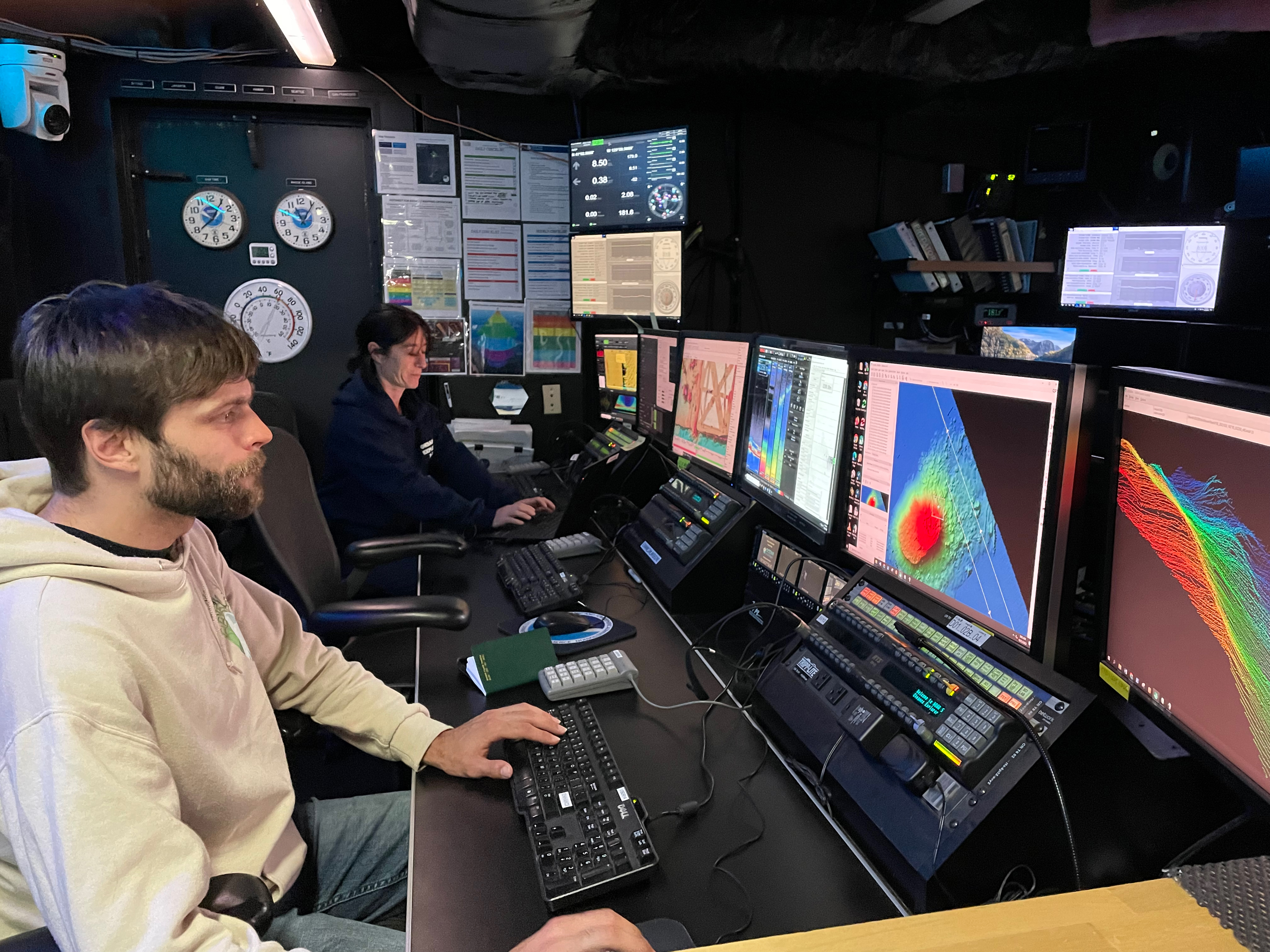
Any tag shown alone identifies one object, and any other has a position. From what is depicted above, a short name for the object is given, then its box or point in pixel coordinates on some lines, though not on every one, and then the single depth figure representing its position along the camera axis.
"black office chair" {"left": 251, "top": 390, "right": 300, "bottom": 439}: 3.37
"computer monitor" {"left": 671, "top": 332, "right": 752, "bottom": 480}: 1.84
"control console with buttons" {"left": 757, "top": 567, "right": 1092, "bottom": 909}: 0.84
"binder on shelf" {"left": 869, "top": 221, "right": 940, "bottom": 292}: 3.79
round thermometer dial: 3.61
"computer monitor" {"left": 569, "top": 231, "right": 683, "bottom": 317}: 3.29
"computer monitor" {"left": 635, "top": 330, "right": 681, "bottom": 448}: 2.29
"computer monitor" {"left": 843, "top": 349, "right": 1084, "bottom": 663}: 0.88
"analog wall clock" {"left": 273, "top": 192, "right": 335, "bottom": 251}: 3.58
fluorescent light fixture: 2.66
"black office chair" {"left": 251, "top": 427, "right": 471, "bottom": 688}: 1.67
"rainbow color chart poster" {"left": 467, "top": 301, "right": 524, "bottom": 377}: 3.77
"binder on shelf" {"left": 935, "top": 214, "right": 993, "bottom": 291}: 3.88
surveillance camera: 3.06
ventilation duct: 2.46
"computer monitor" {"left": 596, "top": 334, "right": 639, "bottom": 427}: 3.06
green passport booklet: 1.41
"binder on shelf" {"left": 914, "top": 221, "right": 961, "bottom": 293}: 3.84
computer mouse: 1.62
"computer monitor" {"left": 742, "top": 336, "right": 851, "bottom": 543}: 1.36
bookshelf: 3.77
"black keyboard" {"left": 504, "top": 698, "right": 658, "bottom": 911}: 0.91
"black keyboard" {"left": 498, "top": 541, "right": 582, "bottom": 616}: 1.77
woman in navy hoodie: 2.58
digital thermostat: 3.58
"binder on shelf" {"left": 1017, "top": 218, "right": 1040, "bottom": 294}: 4.12
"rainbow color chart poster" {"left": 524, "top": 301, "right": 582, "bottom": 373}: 3.83
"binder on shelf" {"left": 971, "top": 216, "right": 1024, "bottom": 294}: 3.97
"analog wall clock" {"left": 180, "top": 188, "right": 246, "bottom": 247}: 3.52
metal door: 3.48
